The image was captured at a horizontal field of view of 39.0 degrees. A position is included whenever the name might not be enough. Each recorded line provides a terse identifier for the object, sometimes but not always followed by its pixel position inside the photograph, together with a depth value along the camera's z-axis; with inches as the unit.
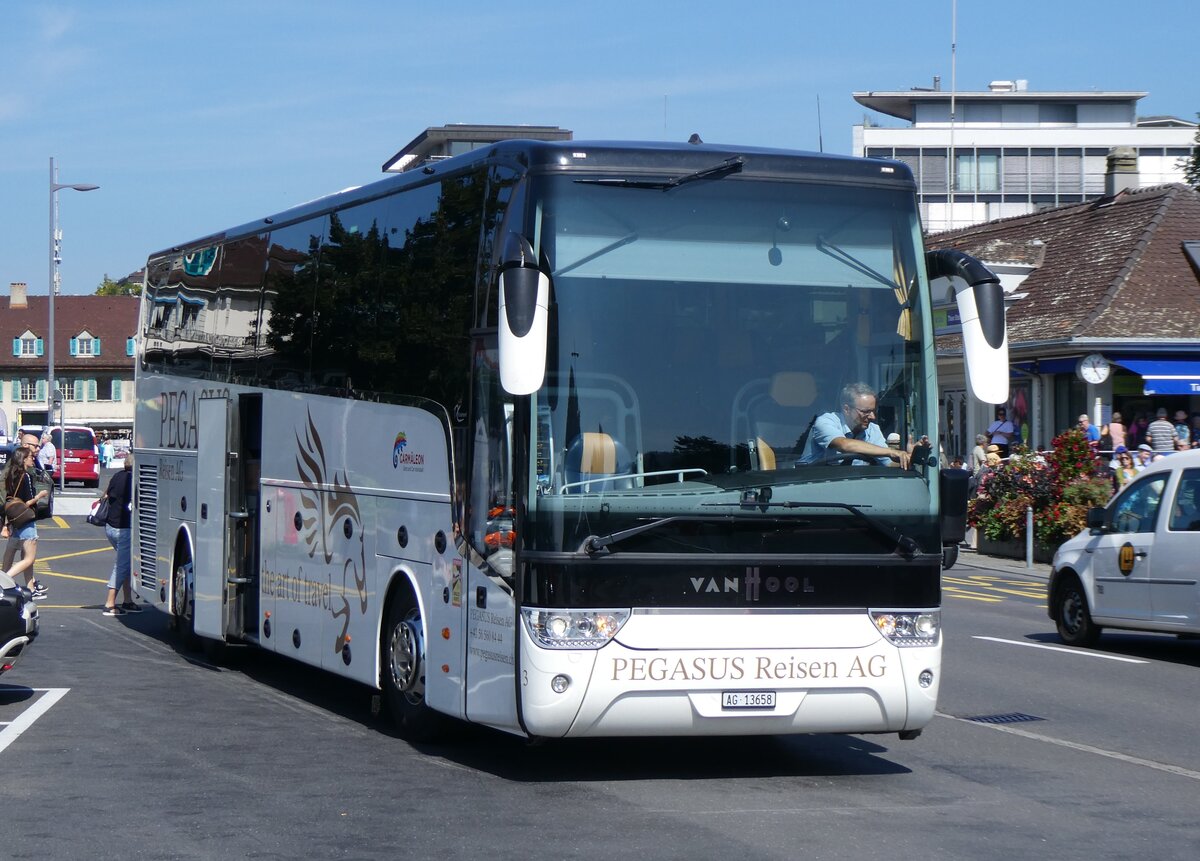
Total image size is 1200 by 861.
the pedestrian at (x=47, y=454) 1985.9
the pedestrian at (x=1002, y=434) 1366.9
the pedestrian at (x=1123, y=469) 1068.5
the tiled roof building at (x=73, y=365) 4227.4
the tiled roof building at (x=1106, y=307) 1338.6
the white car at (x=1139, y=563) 584.1
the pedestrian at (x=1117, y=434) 1159.4
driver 338.0
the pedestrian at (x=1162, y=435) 1170.6
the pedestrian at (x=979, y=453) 1273.4
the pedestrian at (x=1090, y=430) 1120.8
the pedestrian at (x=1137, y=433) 1328.7
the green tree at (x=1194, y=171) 1993.4
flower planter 1097.4
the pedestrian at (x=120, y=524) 729.6
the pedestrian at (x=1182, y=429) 1228.2
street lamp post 2193.2
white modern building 3449.8
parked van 2379.4
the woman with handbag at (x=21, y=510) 740.6
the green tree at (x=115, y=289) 5088.6
